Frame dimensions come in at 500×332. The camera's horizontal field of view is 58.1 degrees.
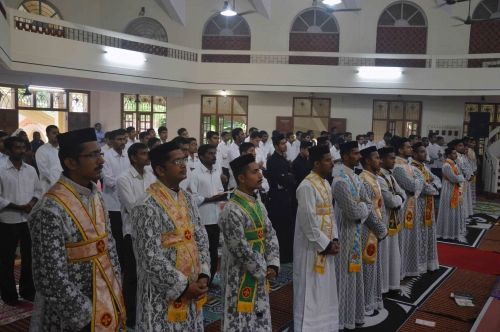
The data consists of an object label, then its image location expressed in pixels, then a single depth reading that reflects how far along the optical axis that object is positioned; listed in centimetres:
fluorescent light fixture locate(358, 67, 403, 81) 1368
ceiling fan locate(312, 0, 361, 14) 843
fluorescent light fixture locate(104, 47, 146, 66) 1145
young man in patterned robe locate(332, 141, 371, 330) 398
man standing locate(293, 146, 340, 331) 366
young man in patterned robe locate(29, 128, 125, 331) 203
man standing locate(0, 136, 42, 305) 425
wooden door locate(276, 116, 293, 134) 1548
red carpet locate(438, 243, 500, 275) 615
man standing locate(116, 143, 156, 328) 388
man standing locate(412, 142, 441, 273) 572
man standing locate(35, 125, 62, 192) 559
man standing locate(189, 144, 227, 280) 464
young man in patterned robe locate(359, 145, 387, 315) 425
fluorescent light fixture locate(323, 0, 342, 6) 840
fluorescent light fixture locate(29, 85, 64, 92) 1347
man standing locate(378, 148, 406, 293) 474
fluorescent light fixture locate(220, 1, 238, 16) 1141
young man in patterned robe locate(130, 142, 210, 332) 238
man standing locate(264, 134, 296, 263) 619
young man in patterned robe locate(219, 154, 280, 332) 292
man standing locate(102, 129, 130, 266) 481
